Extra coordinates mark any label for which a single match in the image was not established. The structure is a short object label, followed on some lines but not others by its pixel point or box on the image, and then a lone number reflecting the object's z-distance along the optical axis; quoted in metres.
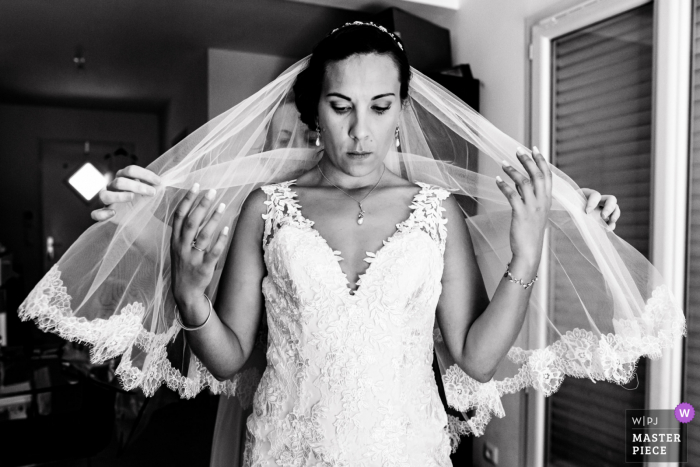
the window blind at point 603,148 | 2.05
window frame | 1.85
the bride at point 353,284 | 1.26
